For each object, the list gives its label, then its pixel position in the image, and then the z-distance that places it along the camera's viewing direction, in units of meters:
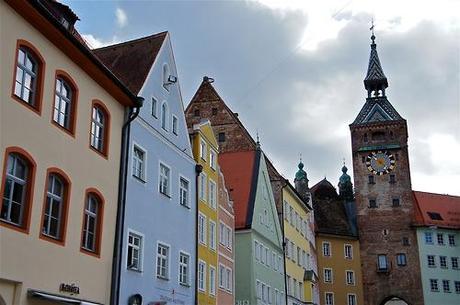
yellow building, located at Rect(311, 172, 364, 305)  69.12
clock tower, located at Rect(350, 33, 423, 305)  70.06
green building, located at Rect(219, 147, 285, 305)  38.81
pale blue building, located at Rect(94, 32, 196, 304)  23.22
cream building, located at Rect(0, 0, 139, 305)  16.06
